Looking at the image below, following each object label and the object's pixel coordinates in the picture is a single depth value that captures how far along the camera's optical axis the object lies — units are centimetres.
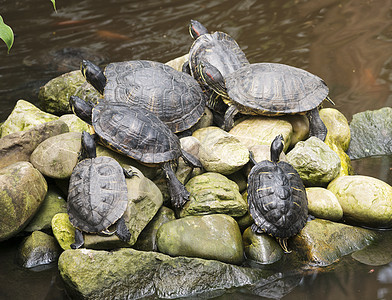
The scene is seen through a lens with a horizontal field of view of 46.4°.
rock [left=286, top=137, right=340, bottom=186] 443
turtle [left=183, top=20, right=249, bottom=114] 517
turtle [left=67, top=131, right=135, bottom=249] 363
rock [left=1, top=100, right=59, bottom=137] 504
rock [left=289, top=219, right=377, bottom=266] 387
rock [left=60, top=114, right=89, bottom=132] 494
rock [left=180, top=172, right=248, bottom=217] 404
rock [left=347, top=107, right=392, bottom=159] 541
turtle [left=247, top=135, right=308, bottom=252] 386
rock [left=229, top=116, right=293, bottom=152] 469
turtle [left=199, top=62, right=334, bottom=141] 473
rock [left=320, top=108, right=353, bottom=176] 503
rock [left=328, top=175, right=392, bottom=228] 411
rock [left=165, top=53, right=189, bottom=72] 580
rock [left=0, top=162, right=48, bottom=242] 386
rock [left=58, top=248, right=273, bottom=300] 344
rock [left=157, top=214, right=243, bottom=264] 377
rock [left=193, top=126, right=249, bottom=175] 430
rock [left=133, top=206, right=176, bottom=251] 395
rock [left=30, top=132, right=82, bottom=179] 416
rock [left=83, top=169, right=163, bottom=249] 368
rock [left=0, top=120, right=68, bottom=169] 428
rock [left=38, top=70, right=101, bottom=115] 558
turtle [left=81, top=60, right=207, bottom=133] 461
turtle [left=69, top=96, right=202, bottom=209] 403
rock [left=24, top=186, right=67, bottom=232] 412
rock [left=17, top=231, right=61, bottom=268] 390
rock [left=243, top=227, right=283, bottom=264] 391
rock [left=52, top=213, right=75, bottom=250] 383
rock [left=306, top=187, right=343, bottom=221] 415
